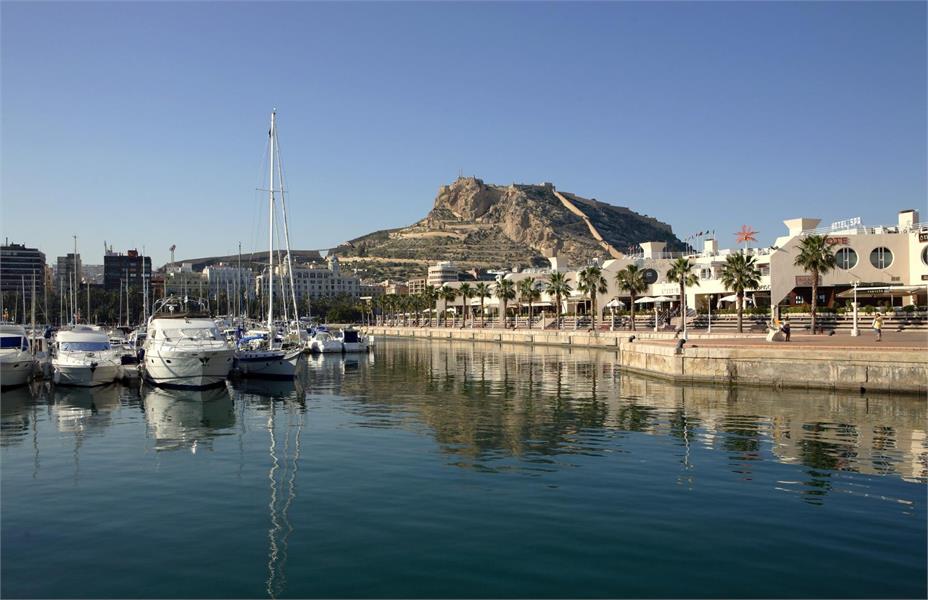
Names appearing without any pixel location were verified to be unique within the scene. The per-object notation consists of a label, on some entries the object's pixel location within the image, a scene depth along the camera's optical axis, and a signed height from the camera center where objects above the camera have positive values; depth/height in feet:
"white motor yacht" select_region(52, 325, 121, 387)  134.82 -10.04
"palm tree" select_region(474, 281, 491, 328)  430.41 +7.50
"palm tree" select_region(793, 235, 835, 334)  191.11 +10.94
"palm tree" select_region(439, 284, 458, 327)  460.14 +5.97
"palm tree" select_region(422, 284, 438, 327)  490.90 +4.78
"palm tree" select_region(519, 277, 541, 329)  362.74 +5.70
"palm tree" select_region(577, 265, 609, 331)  311.06 +8.54
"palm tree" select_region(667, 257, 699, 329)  241.35 +8.96
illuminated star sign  297.39 +26.44
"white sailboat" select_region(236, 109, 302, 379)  152.05 -11.99
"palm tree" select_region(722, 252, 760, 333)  215.51 +7.21
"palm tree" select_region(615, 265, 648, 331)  283.38 +7.55
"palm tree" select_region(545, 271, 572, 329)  334.46 +6.04
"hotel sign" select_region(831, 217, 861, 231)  245.88 +25.44
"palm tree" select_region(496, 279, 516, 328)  395.96 +5.81
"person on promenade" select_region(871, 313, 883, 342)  153.89 -6.51
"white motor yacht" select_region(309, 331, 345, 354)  252.01 -14.43
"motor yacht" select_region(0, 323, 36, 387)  131.03 -9.52
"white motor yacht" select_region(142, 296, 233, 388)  125.39 -8.51
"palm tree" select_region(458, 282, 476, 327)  436.76 +6.73
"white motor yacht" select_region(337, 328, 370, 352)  256.32 -13.67
